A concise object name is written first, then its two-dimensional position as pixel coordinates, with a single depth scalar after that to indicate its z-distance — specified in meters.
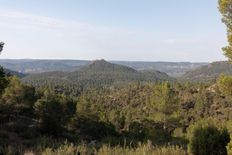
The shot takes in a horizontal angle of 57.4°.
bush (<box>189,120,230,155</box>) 9.76
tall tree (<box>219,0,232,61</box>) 8.76
